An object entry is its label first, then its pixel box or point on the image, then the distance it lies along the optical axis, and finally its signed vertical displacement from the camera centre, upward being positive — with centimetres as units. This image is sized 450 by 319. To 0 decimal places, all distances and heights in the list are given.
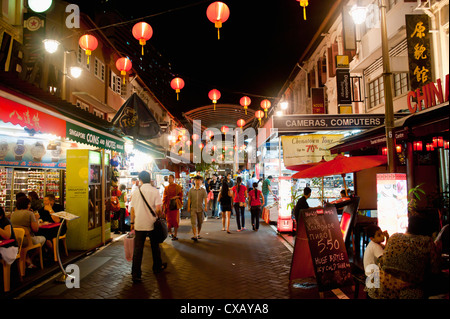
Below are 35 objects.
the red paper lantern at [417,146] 902 +90
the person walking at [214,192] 1640 -62
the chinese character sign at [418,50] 1002 +415
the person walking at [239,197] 1180 -60
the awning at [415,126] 599 +113
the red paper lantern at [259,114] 2067 +444
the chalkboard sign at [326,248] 514 -119
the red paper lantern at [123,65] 1393 +540
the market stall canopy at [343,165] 684 +30
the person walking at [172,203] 991 -64
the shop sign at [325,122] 1138 +210
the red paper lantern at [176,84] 1396 +446
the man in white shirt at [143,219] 601 -72
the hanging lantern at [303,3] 689 +393
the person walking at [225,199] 1159 -66
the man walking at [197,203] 1029 -69
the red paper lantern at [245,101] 1747 +451
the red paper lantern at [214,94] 1495 +421
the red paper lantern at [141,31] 928 +458
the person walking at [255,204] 1177 -88
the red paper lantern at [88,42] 1062 +489
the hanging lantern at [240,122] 2522 +481
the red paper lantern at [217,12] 810 +444
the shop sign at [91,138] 707 +122
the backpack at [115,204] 1040 -68
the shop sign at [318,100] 1950 +504
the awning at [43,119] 511 +131
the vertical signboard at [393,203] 616 -51
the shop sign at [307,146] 1335 +142
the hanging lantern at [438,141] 846 +97
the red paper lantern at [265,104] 1870 +462
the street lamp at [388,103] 675 +166
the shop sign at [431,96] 792 +214
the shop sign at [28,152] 1020 +120
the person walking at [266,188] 1444 -35
